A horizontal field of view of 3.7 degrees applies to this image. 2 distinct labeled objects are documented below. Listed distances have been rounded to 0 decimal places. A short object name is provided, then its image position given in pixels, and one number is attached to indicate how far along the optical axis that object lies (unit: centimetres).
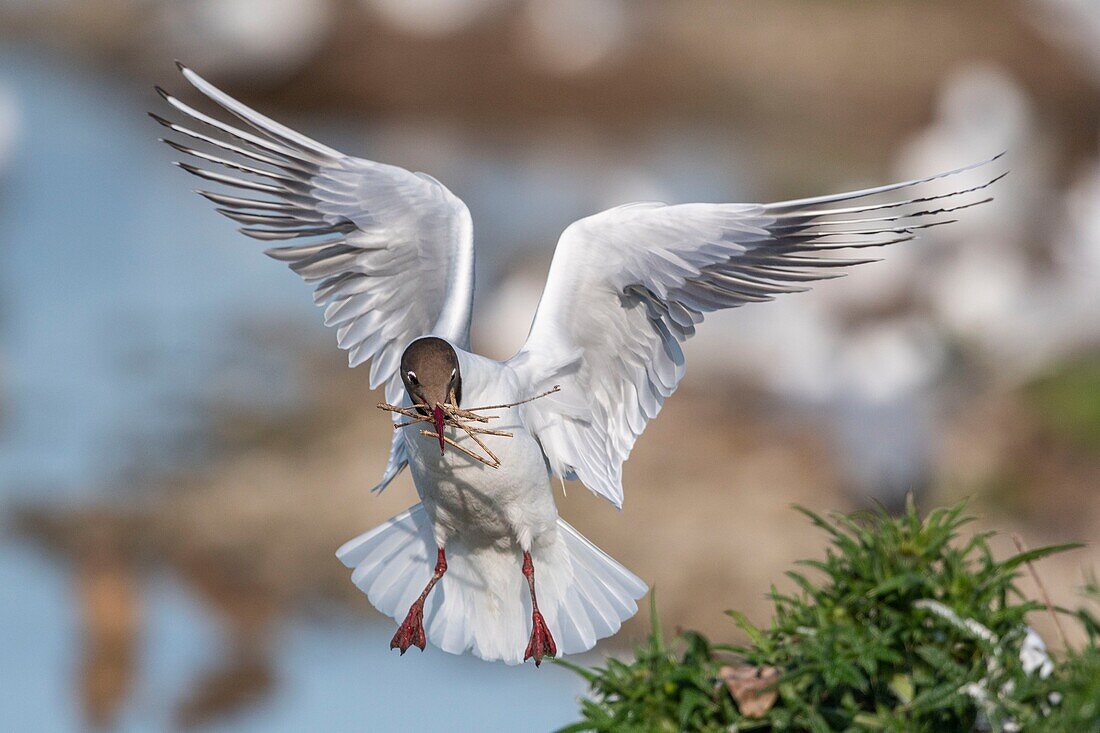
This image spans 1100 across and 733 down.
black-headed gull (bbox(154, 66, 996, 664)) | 1289
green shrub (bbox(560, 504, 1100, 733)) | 1099
